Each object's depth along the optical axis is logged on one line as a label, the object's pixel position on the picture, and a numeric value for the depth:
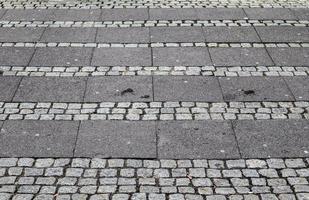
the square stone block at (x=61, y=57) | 9.12
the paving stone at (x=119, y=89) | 7.95
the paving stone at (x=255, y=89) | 8.00
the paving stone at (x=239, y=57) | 9.13
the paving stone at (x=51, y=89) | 7.94
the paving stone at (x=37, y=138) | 6.61
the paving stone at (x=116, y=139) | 6.61
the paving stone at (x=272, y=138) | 6.65
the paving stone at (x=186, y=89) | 7.97
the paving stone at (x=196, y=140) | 6.60
